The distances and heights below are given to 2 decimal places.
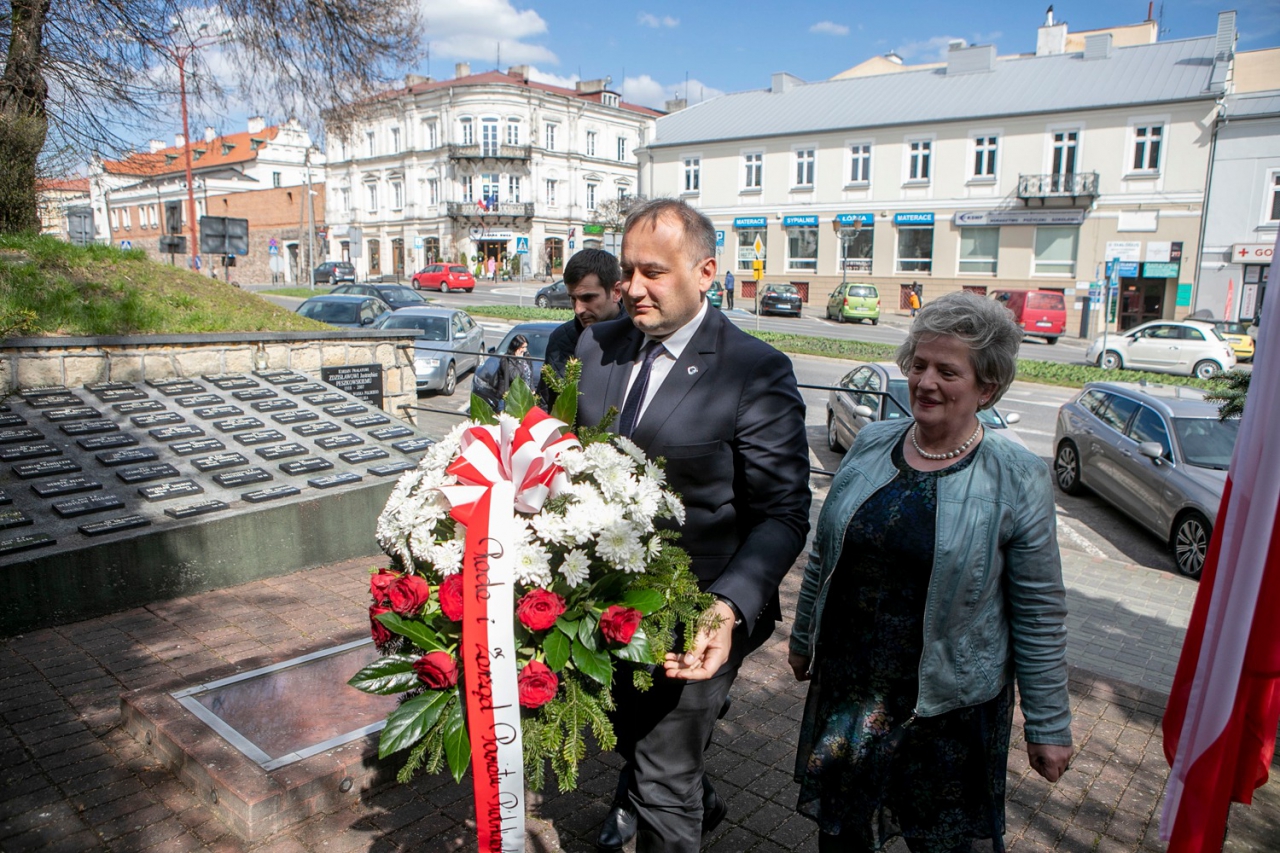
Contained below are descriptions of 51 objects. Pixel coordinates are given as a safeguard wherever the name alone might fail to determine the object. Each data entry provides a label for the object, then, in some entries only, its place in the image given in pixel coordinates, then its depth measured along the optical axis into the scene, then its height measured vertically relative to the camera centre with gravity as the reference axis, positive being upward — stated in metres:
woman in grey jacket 2.38 -0.98
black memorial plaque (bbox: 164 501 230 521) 5.35 -1.56
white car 23.36 -2.06
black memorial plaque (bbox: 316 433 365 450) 6.64 -1.38
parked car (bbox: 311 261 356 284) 46.44 -0.46
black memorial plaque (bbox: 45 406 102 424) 6.09 -1.09
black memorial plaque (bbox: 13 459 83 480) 5.35 -1.31
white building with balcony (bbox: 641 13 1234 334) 36.06 +4.82
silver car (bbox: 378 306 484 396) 15.31 -1.45
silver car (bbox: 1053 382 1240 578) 8.45 -1.98
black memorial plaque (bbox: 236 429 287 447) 6.41 -1.31
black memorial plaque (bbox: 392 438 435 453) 6.87 -1.44
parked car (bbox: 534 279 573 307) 35.00 -1.21
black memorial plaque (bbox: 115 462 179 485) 5.57 -1.38
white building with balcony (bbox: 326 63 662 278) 59.62 +6.76
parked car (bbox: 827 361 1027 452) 10.57 -1.77
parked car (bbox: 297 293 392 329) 17.70 -0.92
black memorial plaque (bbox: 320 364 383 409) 8.21 -1.11
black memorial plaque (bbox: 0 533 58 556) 4.64 -1.54
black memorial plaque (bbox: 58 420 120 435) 5.92 -1.15
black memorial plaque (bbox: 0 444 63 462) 5.47 -1.23
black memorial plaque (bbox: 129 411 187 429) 6.27 -1.16
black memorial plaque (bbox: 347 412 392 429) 7.14 -1.30
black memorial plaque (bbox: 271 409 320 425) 6.89 -1.23
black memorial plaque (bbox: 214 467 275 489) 5.81 -1.46
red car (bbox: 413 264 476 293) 43.00 -0.60
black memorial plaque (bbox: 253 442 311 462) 6.28 -1.38
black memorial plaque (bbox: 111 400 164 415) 6.39 -1.09
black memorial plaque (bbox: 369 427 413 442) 7.02 -1.38
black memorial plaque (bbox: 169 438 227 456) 6.06 -1.31
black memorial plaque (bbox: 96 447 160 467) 5.68 -1.30
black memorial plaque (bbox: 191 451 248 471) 5.94 -1.38
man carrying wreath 2.47 -0.54
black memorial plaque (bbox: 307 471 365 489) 6.13 -1.55
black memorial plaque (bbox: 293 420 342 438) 6.77 -1.31
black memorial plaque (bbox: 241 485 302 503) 5.74 -1.56
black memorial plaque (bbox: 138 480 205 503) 5.45 -1.46
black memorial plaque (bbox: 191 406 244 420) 6.62 -1.16
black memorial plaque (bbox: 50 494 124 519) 5.07 -1.45
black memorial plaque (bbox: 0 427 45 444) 5.66 -1.16
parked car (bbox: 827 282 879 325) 35.25 -1.29
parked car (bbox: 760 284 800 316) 37.03 -1.28
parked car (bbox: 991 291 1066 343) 32.16 -1.44
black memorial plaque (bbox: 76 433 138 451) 5.80 -1.23
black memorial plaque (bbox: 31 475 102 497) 5.21 -1.38
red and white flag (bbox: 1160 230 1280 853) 1.74 -0.79
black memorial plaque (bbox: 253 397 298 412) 7.00 -1.16
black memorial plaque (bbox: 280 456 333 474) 6.21 -1.47
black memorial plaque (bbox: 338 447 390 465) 6.55 -1.46
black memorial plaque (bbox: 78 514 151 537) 4.96 -1.55
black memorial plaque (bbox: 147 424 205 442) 6.18 -1.23
